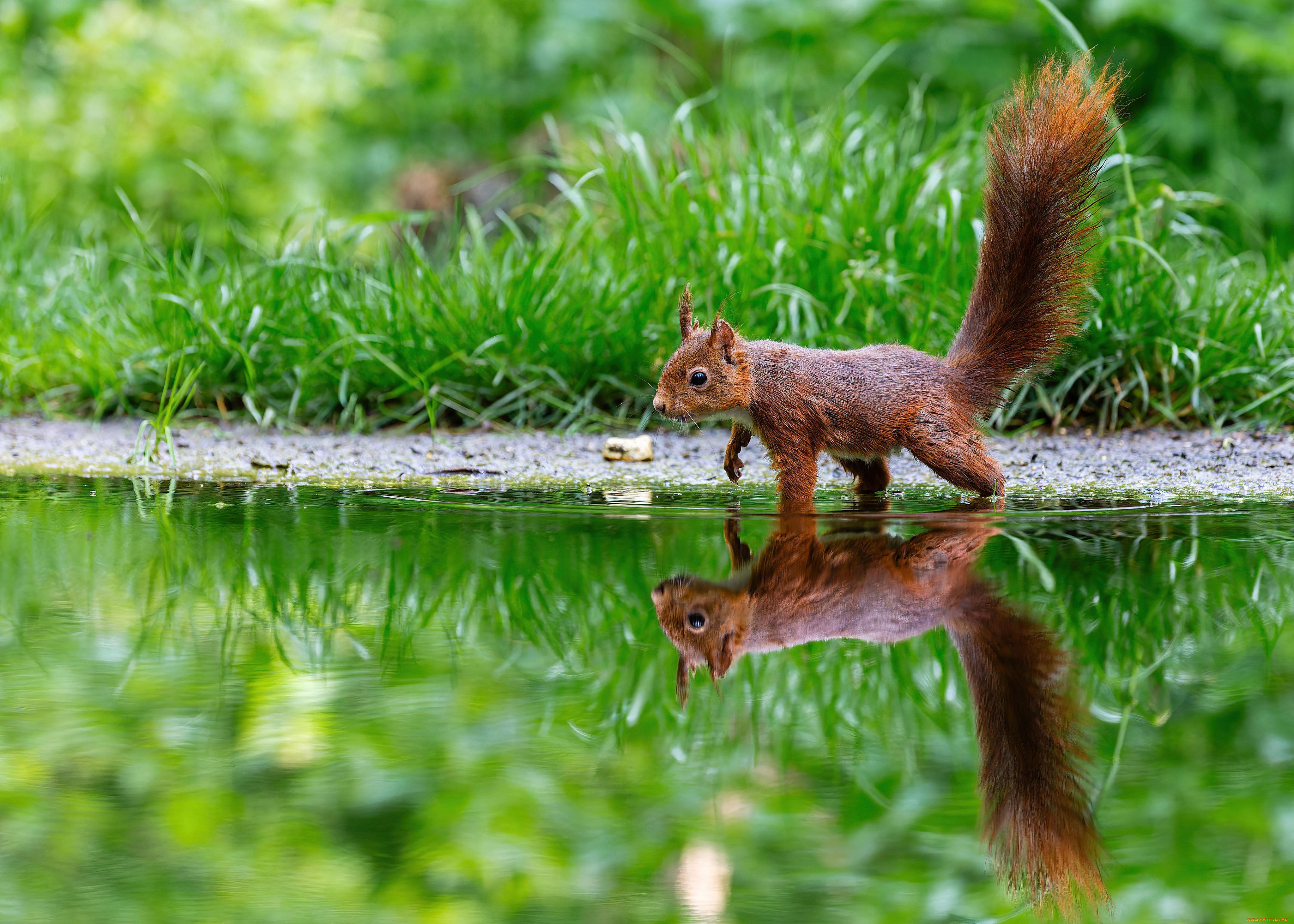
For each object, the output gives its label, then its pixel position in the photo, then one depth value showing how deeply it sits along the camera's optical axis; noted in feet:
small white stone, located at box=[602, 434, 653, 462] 23.75
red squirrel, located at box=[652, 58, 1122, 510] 18.33
